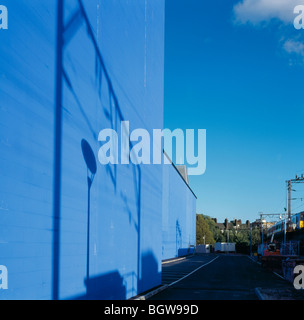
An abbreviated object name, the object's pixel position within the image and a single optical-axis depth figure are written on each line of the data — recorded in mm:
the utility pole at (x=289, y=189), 52812
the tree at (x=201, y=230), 82975
